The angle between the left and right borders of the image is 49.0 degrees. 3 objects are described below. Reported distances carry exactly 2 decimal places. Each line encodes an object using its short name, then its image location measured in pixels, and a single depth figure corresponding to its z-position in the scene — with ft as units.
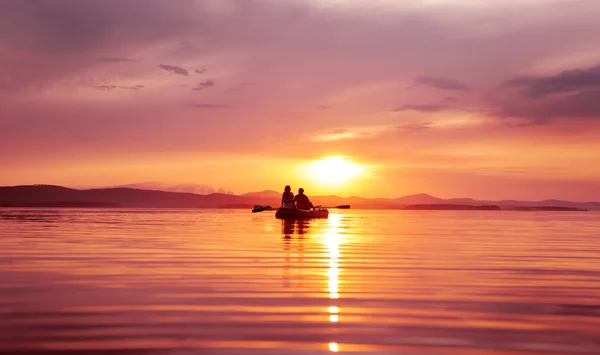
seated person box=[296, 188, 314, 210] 165.07
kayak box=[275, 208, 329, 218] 162.09
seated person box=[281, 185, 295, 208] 160.20
